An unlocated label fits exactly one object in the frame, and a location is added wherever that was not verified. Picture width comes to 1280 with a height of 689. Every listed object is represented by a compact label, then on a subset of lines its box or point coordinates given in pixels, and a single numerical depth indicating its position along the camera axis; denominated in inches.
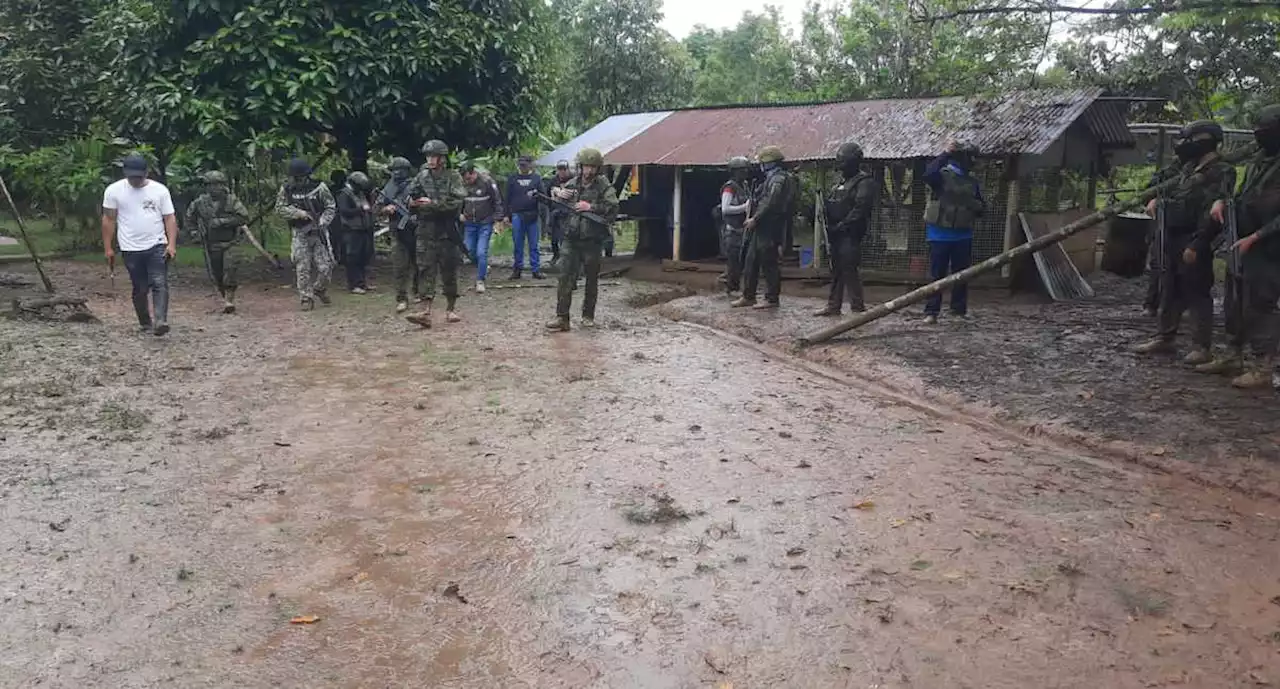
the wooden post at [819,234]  536.2
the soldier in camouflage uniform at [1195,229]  275.6
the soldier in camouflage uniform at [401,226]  418.0
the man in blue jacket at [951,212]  367.2
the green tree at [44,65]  617.6
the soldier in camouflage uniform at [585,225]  382.9
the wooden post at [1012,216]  471.8
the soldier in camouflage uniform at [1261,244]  251.4
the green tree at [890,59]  455.5
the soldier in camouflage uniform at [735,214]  482.3
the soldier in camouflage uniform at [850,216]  384.5
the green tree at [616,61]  937.5
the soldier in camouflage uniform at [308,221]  434.0
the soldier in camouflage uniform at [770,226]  412.2
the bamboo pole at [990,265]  288.2
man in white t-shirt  359.3
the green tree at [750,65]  1004.9
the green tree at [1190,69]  519.5
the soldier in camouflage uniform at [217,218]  426.0
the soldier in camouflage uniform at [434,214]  385.1
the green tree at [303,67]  494.9
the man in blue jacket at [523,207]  559.2
